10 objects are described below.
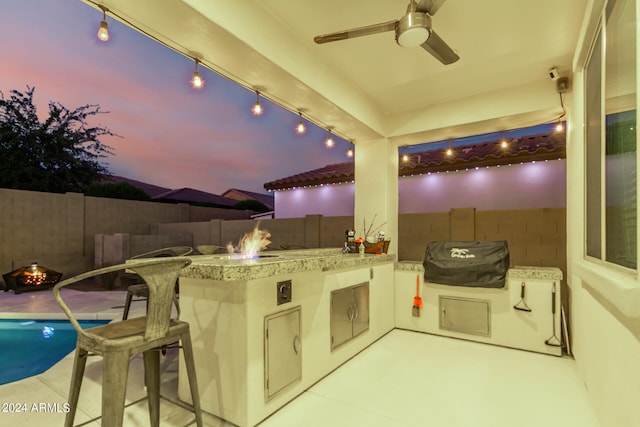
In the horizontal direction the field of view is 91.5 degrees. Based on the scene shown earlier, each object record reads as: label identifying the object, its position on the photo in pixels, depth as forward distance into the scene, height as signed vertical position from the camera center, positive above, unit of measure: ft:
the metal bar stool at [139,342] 4.35 -1.92
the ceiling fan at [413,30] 6.57 +4.18
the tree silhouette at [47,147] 36.27 +8.96
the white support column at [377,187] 14.19 +1.45
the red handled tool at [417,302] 13.00 -3.50
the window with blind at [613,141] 4.79 +1.49
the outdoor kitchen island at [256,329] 6.40 -2.58
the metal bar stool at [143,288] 9.23 -2.14
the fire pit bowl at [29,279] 21.61 -4.41
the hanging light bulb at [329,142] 13.34 +3.30
